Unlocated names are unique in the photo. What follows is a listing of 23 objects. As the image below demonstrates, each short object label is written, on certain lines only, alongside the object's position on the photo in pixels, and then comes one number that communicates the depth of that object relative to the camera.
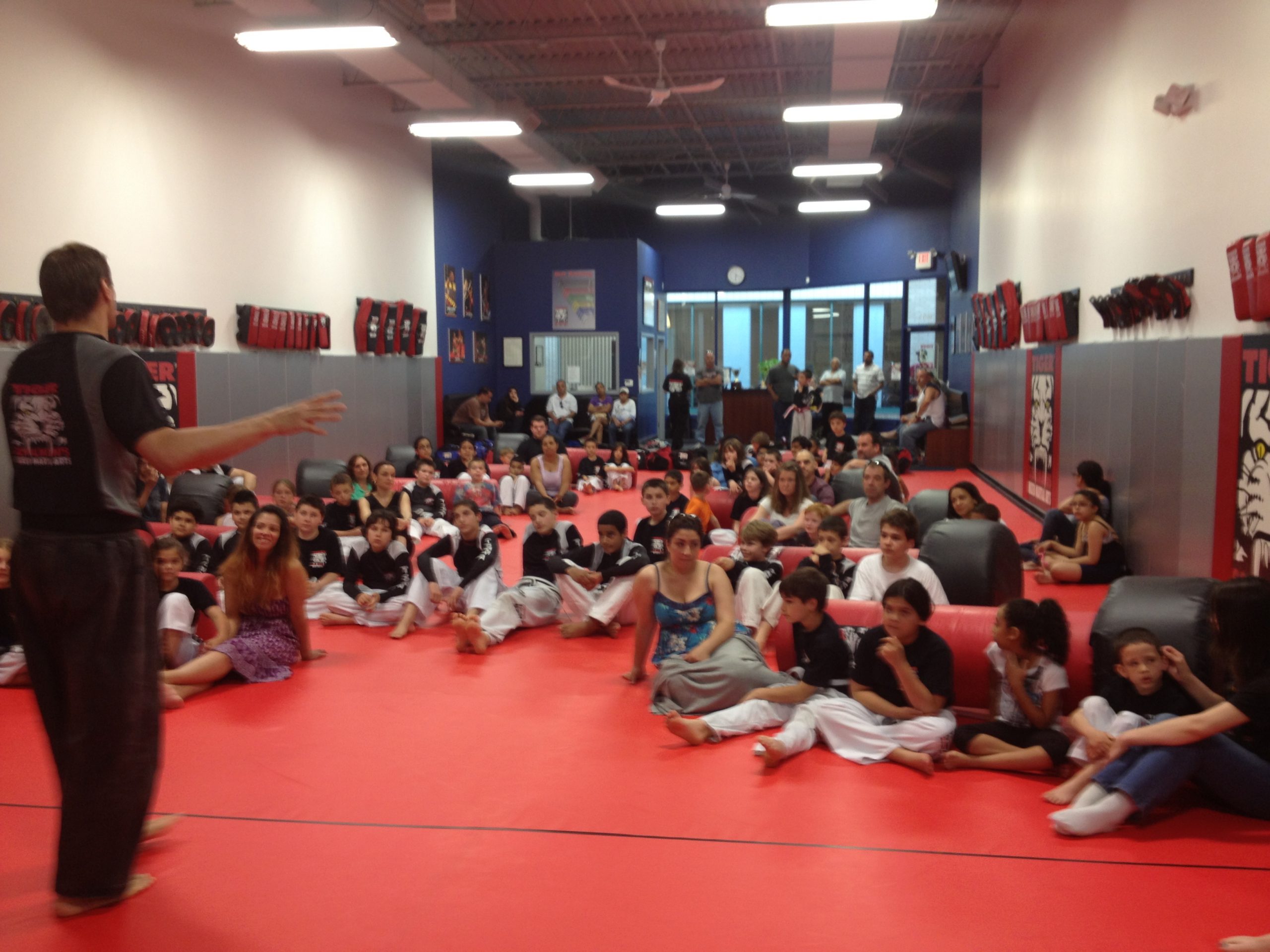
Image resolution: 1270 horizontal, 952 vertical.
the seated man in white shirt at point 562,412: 19.42
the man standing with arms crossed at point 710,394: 20.80
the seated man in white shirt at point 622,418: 19.84
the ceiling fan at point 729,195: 22.00
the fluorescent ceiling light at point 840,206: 20.23
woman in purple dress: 6.01
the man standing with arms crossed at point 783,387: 20.27
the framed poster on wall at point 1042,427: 11.36
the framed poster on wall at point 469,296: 20.44
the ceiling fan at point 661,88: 13.24
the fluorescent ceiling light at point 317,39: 9.92
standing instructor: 3.09
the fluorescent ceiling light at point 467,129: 13.41
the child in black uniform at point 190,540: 7.78
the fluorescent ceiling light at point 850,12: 9.21
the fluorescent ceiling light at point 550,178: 17.05
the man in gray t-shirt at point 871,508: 7.93
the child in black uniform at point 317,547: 7.89
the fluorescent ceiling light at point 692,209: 20.91
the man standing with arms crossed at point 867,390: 20.05
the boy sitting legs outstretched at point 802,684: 5.10
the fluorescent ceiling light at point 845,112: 13.02
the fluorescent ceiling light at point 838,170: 17.22
